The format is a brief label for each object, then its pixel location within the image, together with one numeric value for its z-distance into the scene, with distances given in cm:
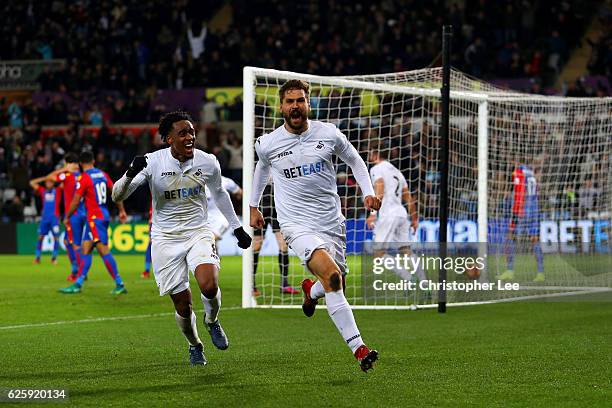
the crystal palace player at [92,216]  1683
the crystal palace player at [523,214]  1866
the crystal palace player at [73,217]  1797
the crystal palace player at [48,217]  2455
